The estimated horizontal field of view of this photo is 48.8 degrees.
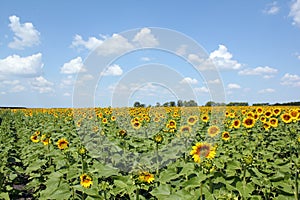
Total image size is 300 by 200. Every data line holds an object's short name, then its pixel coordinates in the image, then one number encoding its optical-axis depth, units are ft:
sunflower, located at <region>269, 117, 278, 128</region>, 22.76
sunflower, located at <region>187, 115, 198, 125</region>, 24.56
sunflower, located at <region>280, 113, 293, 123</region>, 23.97
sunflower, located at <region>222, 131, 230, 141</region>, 18.00
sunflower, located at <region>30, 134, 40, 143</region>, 19.81
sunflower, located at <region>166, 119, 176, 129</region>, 20.26
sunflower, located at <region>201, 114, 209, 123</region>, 26.46
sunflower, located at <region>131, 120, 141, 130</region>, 23.89
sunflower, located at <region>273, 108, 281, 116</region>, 27.84
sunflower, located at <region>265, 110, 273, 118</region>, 26.52
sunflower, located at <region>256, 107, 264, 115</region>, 26.94
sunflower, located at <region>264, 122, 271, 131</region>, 21.86
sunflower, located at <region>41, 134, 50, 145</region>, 17.38
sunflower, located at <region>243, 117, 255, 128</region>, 21.73
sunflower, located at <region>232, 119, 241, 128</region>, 22.98
